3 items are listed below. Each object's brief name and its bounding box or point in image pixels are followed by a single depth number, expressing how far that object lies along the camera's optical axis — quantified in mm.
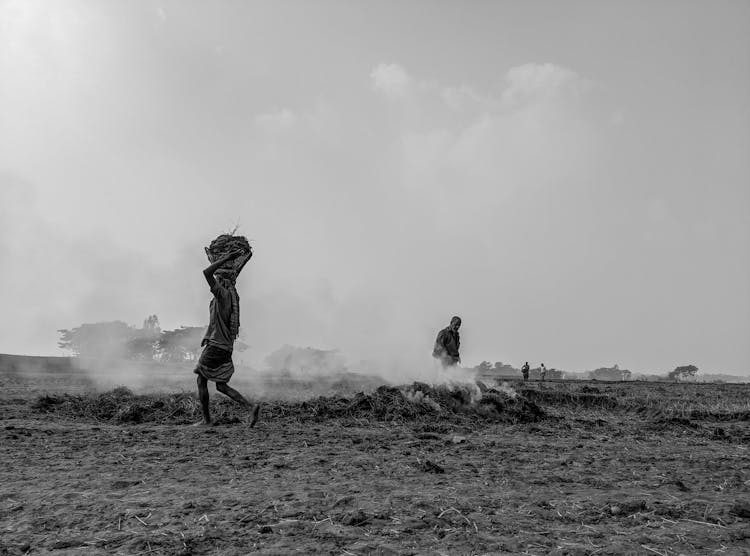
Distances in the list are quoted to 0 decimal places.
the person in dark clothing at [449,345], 16688
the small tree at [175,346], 54919
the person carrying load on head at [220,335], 8930
